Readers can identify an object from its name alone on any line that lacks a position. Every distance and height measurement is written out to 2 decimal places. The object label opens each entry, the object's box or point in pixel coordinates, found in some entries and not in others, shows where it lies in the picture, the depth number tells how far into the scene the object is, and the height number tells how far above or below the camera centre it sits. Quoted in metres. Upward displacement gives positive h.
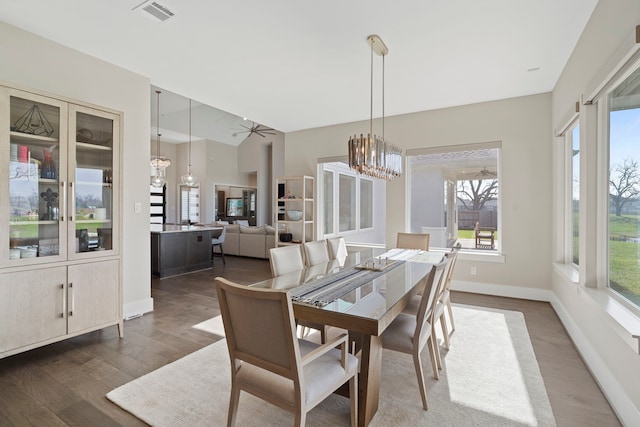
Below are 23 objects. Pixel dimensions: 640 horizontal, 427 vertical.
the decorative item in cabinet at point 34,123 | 2.40 +0.71
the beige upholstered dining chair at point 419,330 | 1.84 -0.78
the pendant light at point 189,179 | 8.01 +0.87
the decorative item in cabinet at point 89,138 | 2.72 +0.68
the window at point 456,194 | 4.48 +0.30
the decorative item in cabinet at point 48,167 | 2.54 +0.37
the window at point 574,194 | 3.23 +0.23
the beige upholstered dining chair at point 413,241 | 4.01 -0.38
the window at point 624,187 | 1.91 +0.19
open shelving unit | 5.71 +0.10
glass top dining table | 1.55 -0.51
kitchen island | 5.45 -0.74
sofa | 7.09 -0.70
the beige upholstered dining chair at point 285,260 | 2.56 -0.42
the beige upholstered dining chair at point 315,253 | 3.10 -0.43
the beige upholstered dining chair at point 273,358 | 1.27 -0.67
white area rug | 1.78 -1.22
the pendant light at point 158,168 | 7.39 +1.10
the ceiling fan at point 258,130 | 9.12 +2.62
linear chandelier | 2.72 +0.56
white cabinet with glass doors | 2.29 -0.03
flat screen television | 11.34 +0.17
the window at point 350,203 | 5.98 +0.21
